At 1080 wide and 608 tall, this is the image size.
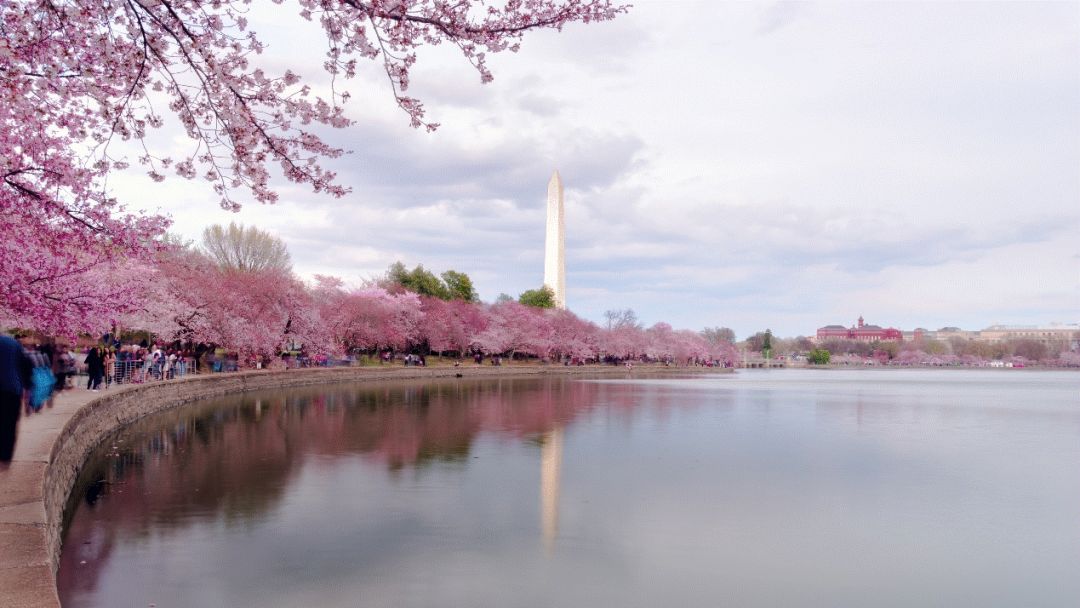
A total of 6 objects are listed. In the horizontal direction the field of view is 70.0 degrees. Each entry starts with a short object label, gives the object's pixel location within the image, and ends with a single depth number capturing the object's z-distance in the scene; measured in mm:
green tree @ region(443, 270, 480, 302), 77312
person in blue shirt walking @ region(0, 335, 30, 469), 8609
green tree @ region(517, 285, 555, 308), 77625
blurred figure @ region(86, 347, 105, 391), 20500
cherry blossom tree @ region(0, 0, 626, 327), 5312
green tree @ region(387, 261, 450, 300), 70188
